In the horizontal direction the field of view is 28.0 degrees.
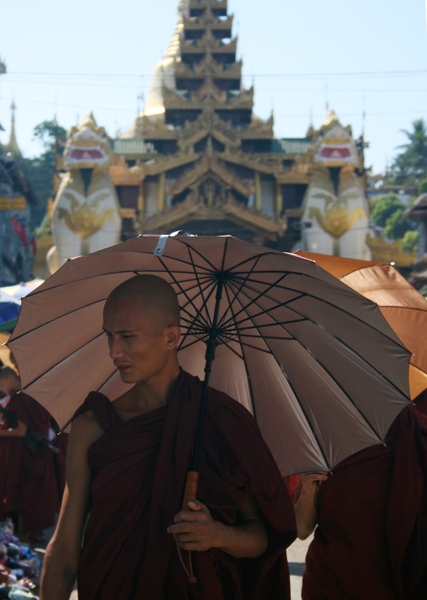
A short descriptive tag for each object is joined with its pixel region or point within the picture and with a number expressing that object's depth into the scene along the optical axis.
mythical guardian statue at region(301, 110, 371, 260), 26.47
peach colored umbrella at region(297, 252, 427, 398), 3.74
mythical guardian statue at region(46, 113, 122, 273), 25.73
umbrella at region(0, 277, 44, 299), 10.57
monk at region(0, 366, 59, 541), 6.76
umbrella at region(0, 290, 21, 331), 8.94
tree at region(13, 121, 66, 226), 51.09
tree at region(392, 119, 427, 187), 53.69
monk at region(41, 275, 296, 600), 2.17
